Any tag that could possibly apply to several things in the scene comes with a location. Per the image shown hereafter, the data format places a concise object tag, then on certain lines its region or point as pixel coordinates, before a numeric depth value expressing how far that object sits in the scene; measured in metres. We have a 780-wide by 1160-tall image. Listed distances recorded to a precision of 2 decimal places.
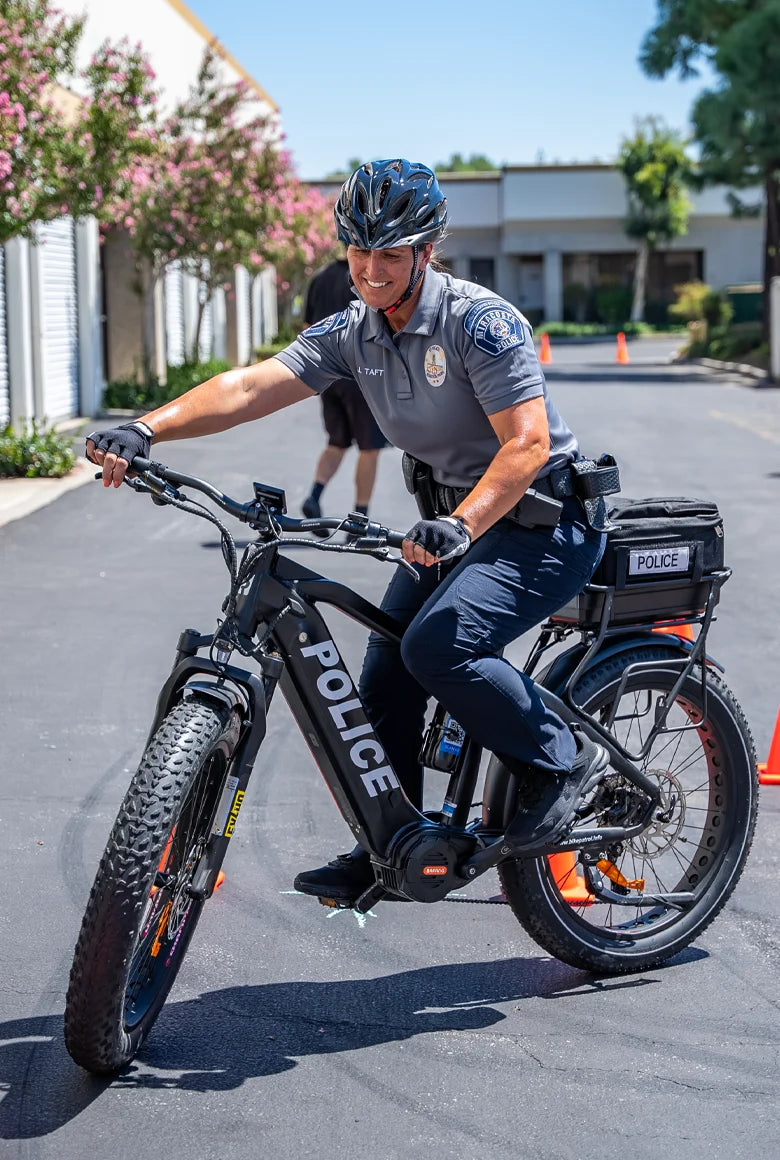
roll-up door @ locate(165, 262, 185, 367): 27.78
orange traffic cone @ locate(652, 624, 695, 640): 5.12
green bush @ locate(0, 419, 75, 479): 13.48
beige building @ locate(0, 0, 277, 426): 18.28
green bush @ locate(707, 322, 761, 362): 38.00
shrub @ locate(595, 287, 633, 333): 64.62
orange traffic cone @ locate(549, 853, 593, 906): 4.20
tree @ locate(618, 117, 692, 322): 60.03
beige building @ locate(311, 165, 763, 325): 62.50
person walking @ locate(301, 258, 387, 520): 10.42
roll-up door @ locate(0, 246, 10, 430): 18.17
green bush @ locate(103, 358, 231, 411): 22.02
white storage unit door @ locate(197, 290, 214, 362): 31.67
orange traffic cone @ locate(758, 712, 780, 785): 5.73
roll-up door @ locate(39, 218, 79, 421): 19.81
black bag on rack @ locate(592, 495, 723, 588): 3.95
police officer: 3.55
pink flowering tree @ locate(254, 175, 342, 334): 34.22
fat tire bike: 3.23
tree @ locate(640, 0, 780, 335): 31.98
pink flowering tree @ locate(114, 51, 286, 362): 21.47
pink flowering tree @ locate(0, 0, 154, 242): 12.97
